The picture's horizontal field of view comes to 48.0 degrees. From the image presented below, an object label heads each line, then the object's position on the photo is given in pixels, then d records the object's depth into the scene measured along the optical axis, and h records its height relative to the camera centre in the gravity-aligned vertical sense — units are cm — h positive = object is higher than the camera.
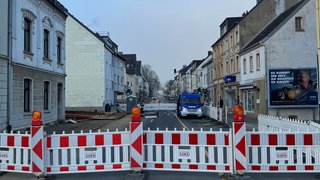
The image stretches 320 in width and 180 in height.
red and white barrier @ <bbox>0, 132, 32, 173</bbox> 812 -122
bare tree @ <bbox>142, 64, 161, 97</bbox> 15460 +918
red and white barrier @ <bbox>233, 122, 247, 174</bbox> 777 -108
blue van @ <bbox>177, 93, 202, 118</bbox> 3350 -63
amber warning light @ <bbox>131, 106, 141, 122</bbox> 815 -37
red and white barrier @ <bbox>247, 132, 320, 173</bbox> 794 -117
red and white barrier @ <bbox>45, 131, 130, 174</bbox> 809 -119
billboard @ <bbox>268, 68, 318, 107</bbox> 2900 +87
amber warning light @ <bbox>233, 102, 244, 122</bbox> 786 -37
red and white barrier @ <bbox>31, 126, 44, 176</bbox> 791 -112
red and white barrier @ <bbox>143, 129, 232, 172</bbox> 801 -114
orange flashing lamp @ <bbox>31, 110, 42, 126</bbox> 798 -44
